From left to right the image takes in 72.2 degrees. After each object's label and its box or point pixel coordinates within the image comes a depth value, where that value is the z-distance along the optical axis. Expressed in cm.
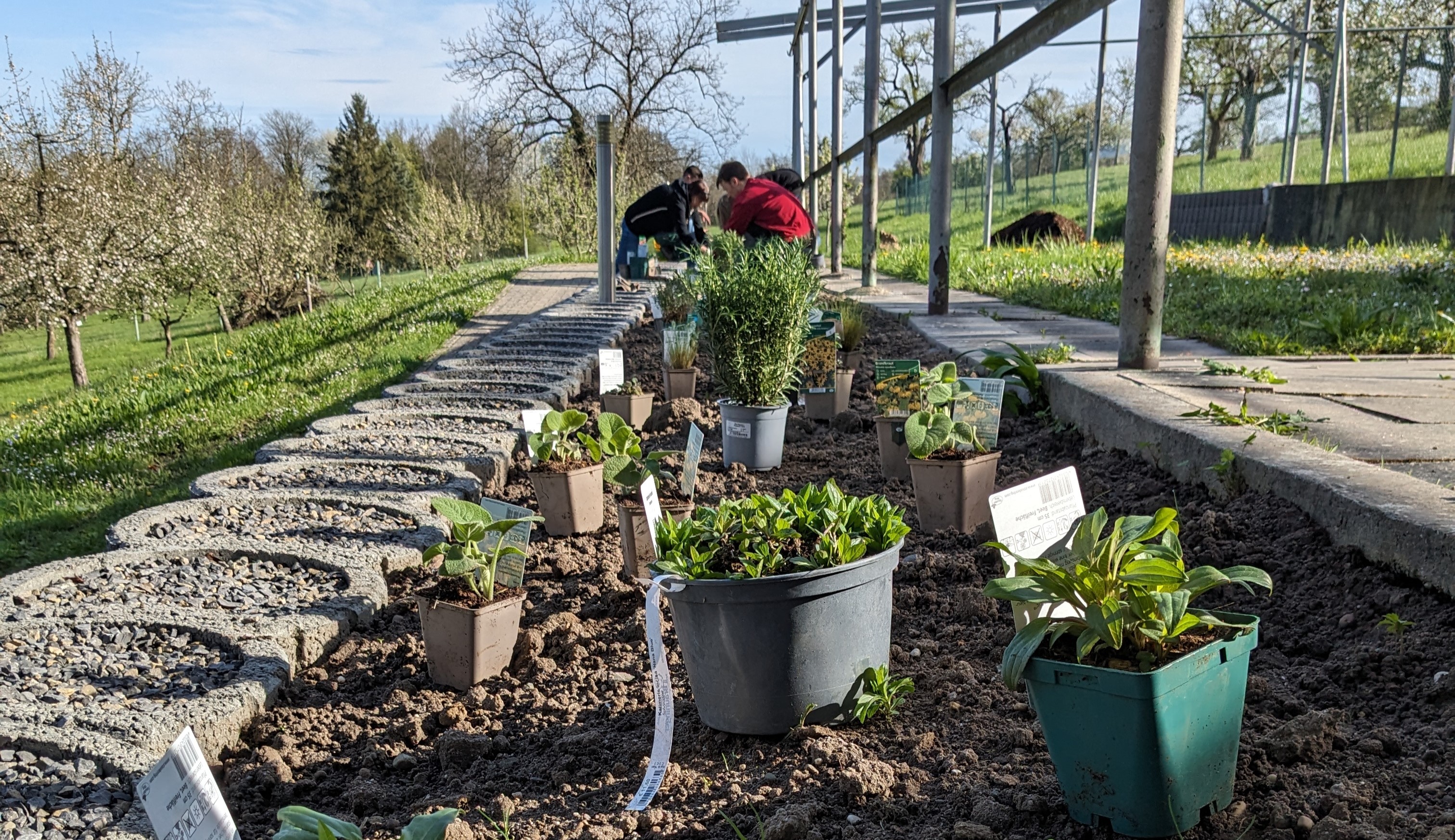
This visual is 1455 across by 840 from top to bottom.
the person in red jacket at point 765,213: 796
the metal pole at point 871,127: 890
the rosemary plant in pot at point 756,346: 393
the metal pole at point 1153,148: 343
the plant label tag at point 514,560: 243
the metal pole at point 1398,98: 1151
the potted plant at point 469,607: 226
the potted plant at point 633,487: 284
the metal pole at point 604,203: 824
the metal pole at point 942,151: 612
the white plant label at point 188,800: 124
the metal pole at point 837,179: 1211
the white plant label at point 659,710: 165
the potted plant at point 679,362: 516
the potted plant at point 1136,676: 134
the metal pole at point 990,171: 1506
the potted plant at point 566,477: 330
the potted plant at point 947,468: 277
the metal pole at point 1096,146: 1373
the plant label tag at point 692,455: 280
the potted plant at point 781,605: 183
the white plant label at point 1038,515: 177
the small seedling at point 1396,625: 174
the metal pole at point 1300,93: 1166
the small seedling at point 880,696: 190
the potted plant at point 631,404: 469
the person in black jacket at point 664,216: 1125
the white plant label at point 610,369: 469
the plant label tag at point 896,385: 325
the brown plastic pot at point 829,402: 462
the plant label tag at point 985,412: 291
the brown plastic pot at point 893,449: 336
